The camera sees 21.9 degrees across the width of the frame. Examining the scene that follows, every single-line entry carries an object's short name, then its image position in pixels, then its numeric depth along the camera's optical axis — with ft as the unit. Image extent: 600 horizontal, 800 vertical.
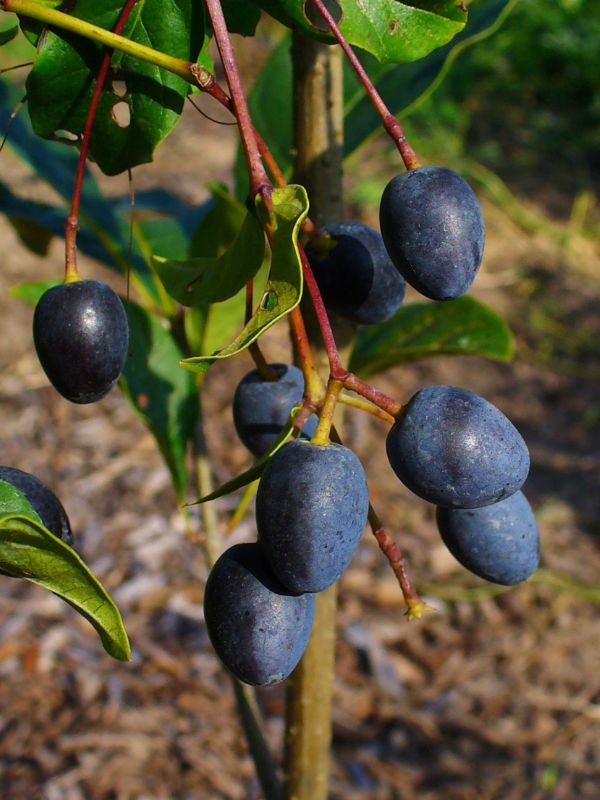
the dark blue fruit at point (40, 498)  0.60
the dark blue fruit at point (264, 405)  0.65
